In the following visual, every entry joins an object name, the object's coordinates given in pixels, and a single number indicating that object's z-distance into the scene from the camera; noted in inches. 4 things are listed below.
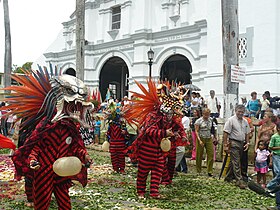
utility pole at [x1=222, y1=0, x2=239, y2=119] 337.1
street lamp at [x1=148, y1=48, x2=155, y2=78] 637.9
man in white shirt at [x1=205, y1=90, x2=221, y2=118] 511.4
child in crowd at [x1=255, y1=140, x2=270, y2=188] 291.9
